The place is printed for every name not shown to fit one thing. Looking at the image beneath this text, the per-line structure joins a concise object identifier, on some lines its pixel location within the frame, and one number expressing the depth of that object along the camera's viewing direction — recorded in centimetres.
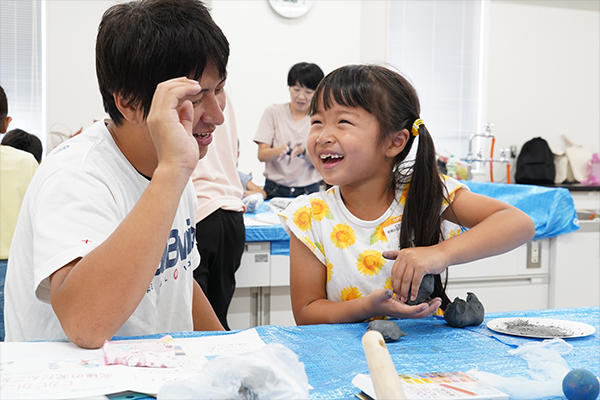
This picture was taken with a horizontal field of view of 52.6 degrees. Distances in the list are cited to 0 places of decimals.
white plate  96
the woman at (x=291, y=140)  333
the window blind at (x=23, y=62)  415
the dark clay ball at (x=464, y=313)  101
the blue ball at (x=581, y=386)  64
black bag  491
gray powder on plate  97
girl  127
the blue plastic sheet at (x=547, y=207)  265
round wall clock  408
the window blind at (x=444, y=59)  487
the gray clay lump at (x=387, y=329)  90
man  80
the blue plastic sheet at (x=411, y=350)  76
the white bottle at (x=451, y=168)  379
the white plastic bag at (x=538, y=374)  69
